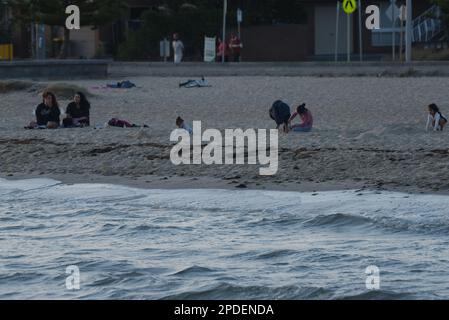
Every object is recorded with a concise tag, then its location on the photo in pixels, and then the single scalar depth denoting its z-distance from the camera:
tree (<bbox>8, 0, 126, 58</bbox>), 51.28
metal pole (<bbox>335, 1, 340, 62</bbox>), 49.21
